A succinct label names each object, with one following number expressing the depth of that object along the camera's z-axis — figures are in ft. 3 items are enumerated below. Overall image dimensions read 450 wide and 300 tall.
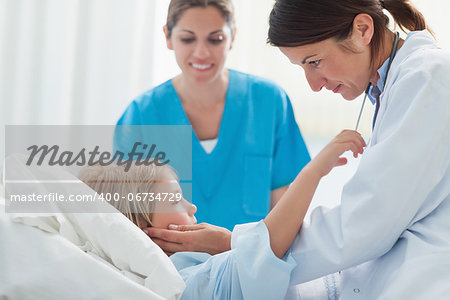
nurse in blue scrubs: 9.05
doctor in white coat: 6.80
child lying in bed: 7.09
